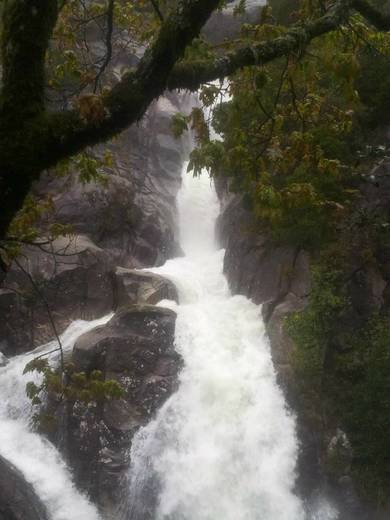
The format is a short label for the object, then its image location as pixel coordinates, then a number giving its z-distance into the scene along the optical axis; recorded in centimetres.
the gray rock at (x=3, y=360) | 1384
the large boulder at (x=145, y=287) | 1532
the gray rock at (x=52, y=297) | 1495
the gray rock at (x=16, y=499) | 897
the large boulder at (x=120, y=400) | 1063
